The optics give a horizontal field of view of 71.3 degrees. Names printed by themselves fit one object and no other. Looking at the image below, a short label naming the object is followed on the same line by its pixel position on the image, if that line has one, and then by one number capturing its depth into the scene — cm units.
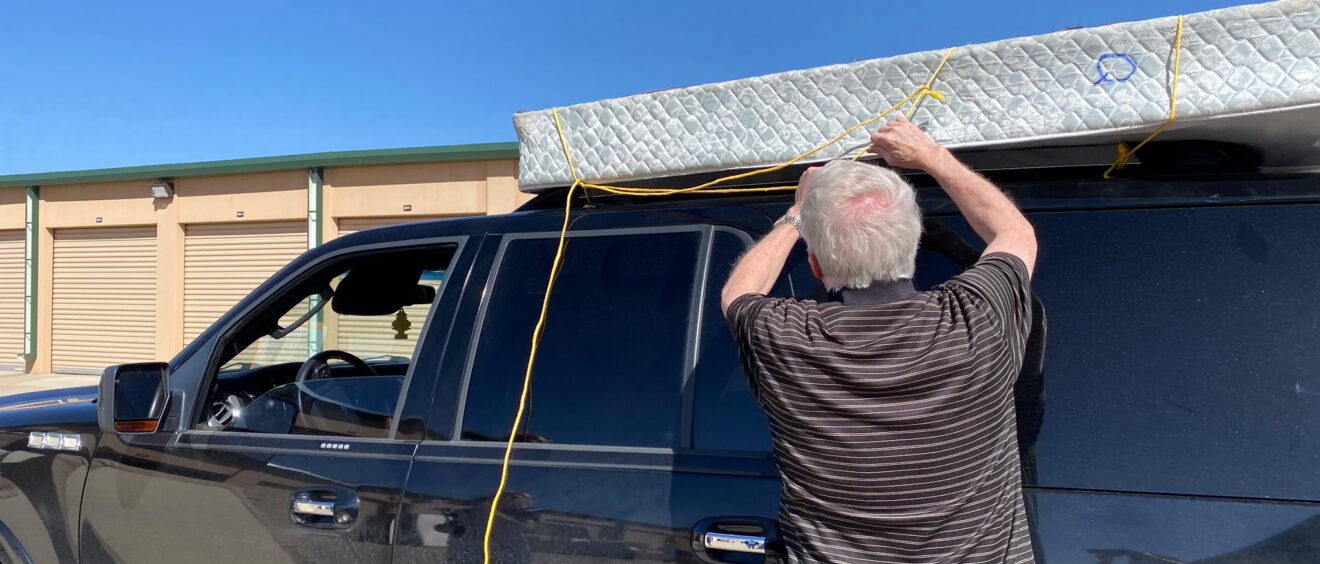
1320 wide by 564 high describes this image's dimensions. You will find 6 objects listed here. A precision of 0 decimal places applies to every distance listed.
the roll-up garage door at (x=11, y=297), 1795
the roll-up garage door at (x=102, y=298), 1677
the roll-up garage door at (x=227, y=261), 1547
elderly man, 159
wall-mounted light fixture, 1582
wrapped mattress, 171
